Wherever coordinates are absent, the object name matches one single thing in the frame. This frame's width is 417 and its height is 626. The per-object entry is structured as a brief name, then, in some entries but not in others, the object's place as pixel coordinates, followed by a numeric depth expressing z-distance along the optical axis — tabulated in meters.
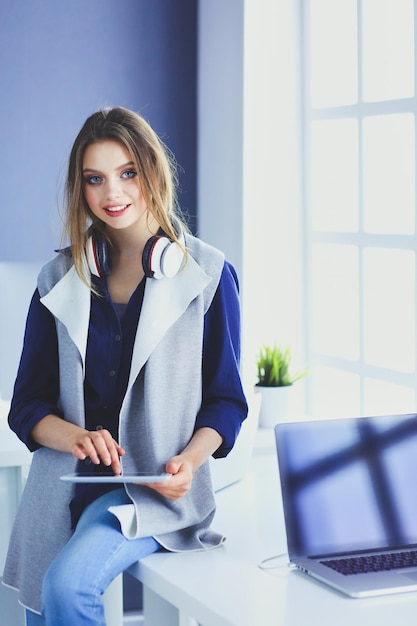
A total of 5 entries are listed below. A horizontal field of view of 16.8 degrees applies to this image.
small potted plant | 3.67
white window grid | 3.80
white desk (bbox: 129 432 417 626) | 2.39
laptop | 2.61
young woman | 2.69
